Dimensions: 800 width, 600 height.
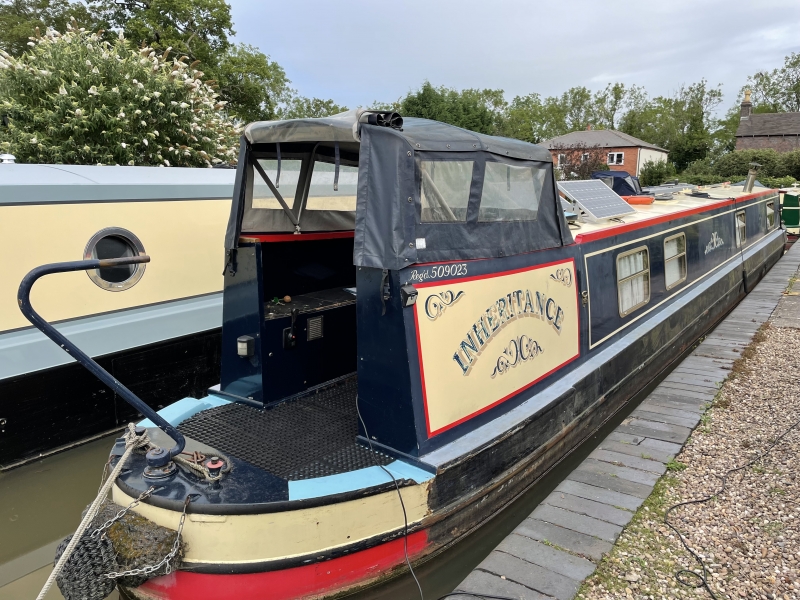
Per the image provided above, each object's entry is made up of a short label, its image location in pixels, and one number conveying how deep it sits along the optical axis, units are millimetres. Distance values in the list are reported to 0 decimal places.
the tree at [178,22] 21719
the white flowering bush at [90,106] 7551
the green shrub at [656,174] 36156
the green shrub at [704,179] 31531
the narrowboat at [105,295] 4336
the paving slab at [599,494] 3338
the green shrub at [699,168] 35953
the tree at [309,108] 50069
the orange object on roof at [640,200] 7250
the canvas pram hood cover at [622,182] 8922
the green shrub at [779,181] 27234
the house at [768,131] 43469
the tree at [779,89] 59375
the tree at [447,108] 34431
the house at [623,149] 42906
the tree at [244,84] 23469
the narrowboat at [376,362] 2742
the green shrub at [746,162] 32938
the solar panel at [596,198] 5457
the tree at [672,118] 53562
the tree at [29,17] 23328
